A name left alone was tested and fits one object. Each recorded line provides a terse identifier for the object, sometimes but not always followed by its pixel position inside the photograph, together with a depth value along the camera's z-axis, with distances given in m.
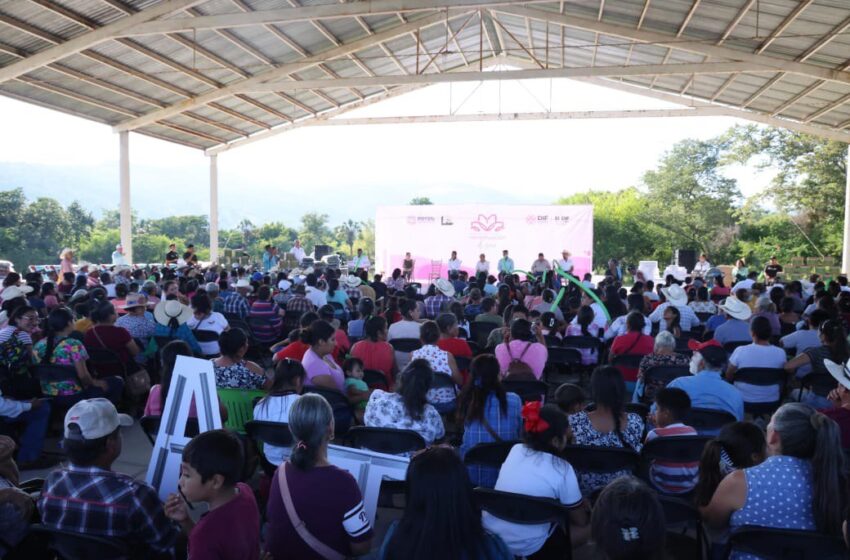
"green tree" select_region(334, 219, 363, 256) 39.03
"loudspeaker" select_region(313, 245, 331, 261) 22.55
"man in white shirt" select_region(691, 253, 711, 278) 16.00
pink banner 19.41
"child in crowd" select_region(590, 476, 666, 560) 1.62
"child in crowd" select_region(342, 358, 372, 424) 4.45
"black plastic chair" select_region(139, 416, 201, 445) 3.46
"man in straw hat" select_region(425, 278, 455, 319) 8.72
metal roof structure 11.24
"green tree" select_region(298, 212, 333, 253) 41.67
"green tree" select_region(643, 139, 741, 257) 30.45
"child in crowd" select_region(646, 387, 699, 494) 3.20
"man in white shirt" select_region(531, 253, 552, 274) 15.60
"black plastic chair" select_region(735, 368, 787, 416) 4.87
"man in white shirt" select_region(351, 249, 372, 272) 18.37
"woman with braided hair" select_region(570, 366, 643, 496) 3.13
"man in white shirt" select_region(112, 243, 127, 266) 15.18
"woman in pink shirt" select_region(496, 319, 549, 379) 5.10
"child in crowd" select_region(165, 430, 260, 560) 1.94
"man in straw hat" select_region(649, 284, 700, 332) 7.15
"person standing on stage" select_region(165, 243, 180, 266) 15.25
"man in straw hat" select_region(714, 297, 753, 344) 6.40
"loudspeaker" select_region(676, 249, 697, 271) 19.69
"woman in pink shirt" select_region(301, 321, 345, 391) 4.35
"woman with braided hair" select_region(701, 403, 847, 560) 2.31
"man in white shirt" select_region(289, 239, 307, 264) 19.16
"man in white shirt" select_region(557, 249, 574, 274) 16.12
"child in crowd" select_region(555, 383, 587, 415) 3.45
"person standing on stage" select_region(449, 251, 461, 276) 16.73
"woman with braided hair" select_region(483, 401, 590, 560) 2.53
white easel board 2.89
